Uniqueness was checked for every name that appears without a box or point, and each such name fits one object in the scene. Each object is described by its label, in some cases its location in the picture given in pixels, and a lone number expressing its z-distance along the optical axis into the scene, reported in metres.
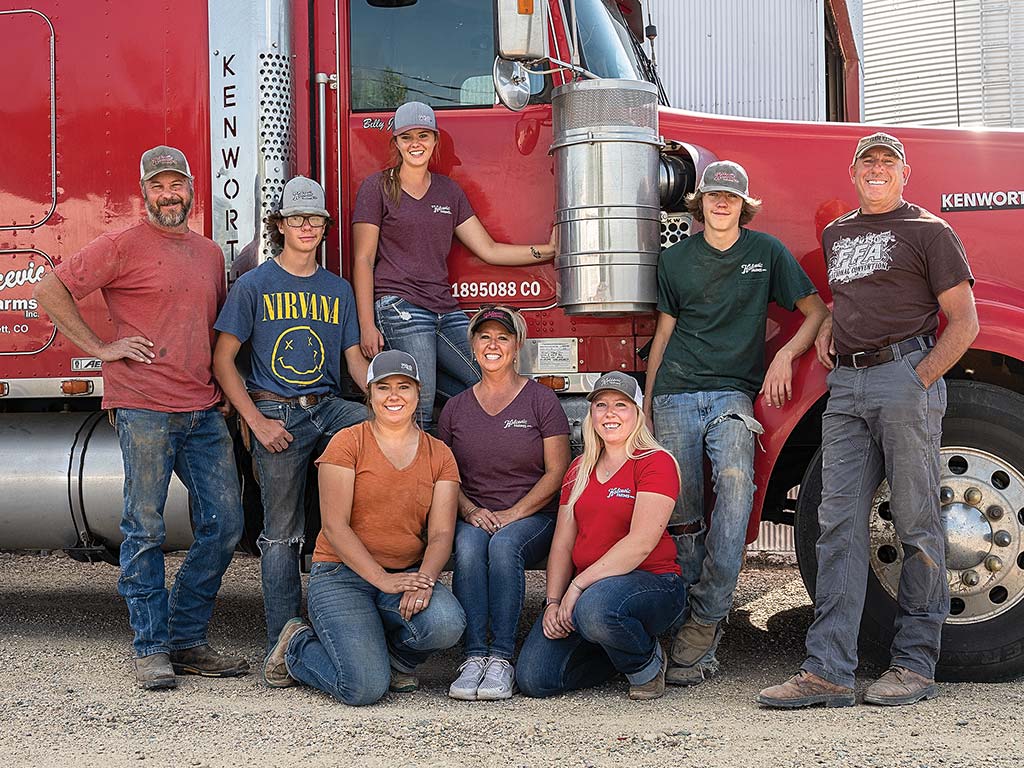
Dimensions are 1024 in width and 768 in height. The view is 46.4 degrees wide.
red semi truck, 4.84
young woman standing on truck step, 4.99
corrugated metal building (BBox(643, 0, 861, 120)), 10.15
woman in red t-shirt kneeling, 4.35
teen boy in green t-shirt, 4.66
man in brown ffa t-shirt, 4.27
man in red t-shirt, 4.77
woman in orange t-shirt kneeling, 4.46
